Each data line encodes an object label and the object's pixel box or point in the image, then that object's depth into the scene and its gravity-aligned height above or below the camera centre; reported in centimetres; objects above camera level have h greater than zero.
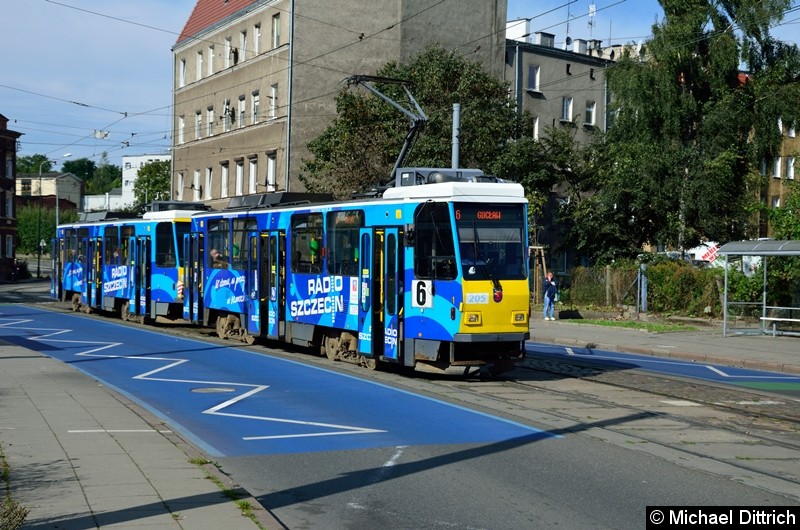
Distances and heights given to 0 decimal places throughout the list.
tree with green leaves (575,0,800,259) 4269 +563
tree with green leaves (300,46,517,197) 3972 +517
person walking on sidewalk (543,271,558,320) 3550 -122
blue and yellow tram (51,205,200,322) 3047 -38
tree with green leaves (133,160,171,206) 9981 +709
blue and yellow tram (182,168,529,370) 1688 -29
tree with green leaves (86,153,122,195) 17800 +1275
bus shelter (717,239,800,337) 2680 -145
